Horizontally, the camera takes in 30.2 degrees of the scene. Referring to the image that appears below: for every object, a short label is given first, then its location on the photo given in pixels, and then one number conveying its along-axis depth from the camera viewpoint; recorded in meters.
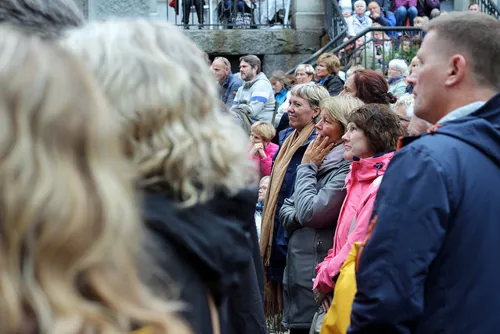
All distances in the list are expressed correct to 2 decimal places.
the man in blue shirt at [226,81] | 11.43
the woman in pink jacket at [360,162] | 4.70
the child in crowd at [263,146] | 8.10
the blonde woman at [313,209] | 5.26
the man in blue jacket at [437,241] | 2.79
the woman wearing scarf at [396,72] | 10.41
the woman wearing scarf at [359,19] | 15.88
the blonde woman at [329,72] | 10.30
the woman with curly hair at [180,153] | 1.90
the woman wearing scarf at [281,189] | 6.18
